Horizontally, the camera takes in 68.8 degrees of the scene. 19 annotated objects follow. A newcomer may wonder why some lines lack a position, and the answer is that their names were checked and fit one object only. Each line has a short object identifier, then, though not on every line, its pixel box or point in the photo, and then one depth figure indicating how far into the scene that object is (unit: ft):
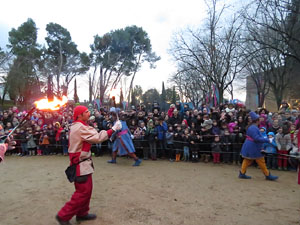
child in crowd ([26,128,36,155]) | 32.68
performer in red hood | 11.23
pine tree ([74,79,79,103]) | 100.55
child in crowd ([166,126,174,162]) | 28.32
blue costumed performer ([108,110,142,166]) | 24.59
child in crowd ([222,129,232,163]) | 25.78
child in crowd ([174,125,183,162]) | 27.66
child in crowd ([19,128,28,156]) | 32.74
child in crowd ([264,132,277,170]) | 23.10
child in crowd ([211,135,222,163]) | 25.96
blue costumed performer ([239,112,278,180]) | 18.42
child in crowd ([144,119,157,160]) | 28.43
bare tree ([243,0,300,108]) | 31.23
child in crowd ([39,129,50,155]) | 32.63
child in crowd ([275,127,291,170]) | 22.56
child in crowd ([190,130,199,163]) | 26.66
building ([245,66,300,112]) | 63.31
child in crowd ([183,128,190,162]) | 27.22
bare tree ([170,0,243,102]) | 43.50
